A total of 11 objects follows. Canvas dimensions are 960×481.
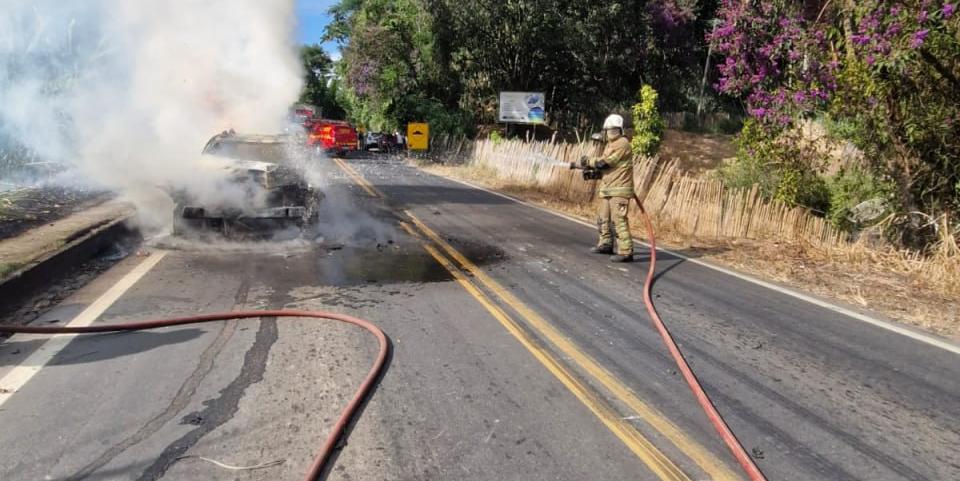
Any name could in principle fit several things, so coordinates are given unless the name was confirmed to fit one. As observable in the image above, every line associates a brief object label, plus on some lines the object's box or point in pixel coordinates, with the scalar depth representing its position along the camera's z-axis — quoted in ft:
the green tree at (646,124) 66.28
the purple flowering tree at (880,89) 24.26
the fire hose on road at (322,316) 9.88
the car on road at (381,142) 110.93
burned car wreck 26.66
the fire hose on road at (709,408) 9.81
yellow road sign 96.07
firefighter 25.76
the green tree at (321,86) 145.28
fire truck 92.53
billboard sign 80.48
